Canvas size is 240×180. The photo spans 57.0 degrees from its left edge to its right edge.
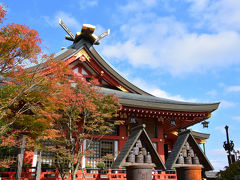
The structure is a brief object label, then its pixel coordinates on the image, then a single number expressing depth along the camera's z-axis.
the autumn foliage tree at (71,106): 9.88
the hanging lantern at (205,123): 16.09
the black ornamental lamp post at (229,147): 19.61
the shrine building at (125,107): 13.65
